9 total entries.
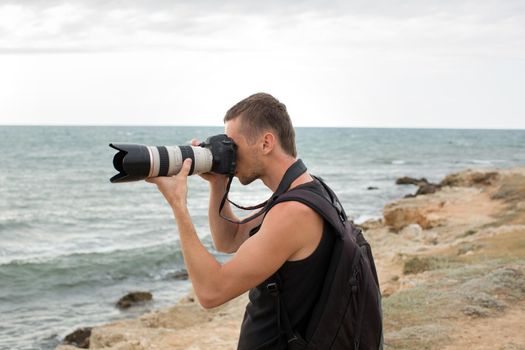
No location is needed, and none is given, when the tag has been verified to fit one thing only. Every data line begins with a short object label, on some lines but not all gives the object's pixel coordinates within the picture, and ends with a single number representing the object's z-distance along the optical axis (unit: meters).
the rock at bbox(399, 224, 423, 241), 16.57
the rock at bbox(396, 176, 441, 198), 30.90
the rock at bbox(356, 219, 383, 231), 19.39
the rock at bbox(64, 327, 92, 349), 10.30
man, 2.35
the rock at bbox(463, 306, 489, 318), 6.87
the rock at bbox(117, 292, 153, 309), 13.04
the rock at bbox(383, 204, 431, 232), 18.22
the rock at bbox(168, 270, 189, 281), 15.55
